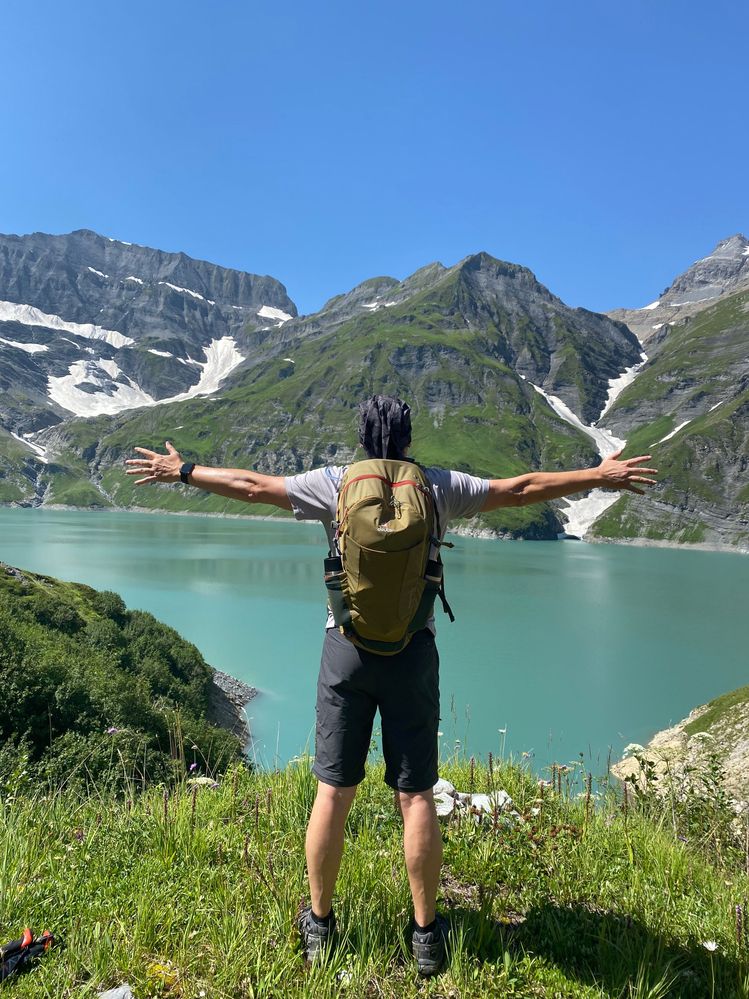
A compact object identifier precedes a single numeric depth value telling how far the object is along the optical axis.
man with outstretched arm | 2.87
